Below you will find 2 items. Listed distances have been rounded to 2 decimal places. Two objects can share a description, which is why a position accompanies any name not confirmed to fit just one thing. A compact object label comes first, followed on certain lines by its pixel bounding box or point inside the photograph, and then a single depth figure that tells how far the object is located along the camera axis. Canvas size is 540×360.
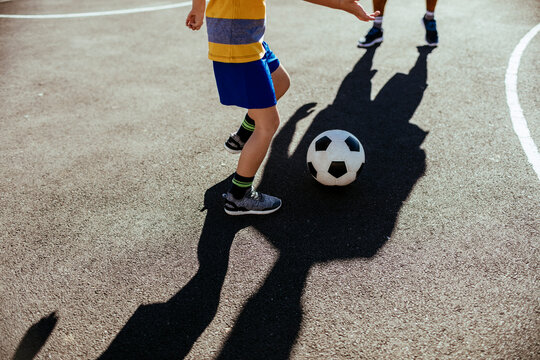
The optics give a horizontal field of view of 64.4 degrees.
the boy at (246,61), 2.71
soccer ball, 3.50
